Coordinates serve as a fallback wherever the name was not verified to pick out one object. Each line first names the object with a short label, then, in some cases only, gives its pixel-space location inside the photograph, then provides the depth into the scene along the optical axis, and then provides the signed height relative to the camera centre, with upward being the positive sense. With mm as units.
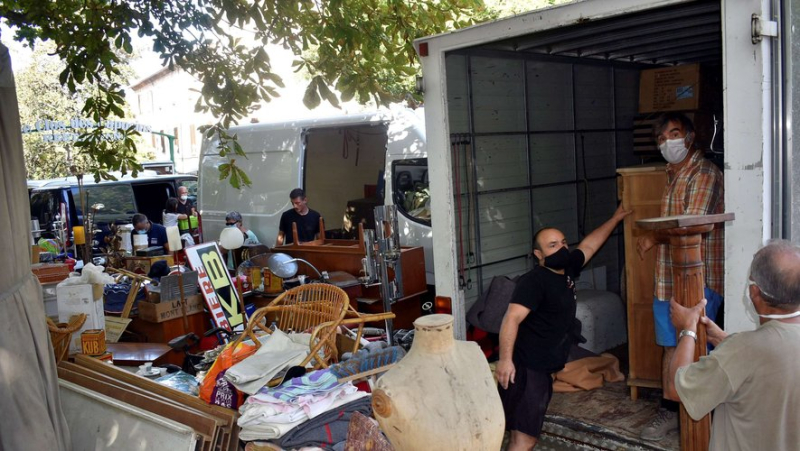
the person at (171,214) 11594 -516
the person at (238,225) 9297 -634
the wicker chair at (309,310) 4859 -1013
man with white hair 2320 -763
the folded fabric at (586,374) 4918 -1563
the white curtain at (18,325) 2947 -583
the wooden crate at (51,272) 6215 -739
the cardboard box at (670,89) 5395 +542
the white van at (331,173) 8039 +25
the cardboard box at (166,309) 6066 -1123
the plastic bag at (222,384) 4094 -1230
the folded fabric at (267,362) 3967 -1118
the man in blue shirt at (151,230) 9523 -637
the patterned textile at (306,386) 3825 -1190
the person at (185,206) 11764 -417
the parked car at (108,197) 11719 -162
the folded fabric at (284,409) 3640 -1242
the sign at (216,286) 6191 -958
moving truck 3145 +286
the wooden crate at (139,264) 7689 -882
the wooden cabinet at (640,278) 4672 -849
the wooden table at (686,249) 2490 -357
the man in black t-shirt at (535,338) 3879 -996
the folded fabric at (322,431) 3525 -1326
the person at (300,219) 8812 -552
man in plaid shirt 4059 -308
